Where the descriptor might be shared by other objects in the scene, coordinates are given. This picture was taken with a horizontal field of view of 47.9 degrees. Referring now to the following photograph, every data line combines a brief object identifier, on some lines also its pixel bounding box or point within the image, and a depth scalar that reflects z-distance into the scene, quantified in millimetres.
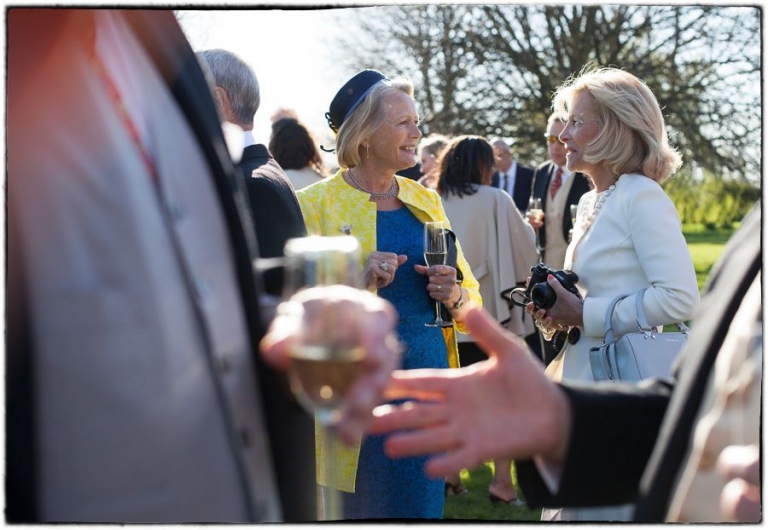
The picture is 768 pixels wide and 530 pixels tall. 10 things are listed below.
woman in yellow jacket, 3230
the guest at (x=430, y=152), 7015
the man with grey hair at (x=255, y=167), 2557
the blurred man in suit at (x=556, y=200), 6305
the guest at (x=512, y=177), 7637
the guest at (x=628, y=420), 1258
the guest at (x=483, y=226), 5012
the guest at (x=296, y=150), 4926
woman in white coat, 2820
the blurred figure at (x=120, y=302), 1129
